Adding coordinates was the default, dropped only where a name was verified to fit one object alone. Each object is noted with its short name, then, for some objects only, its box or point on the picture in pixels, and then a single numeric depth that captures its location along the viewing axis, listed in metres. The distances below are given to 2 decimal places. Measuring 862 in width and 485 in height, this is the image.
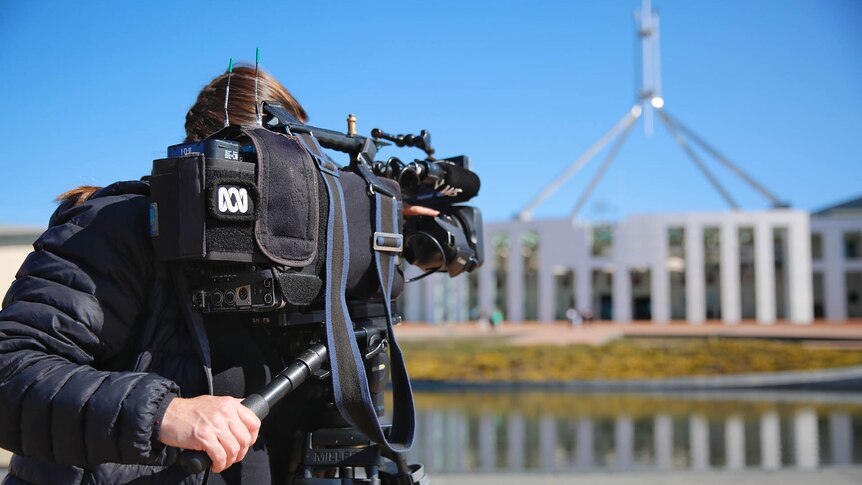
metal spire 49.53
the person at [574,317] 37.78
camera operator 1.12
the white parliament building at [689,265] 40.91
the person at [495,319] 37.50
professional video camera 1.24
